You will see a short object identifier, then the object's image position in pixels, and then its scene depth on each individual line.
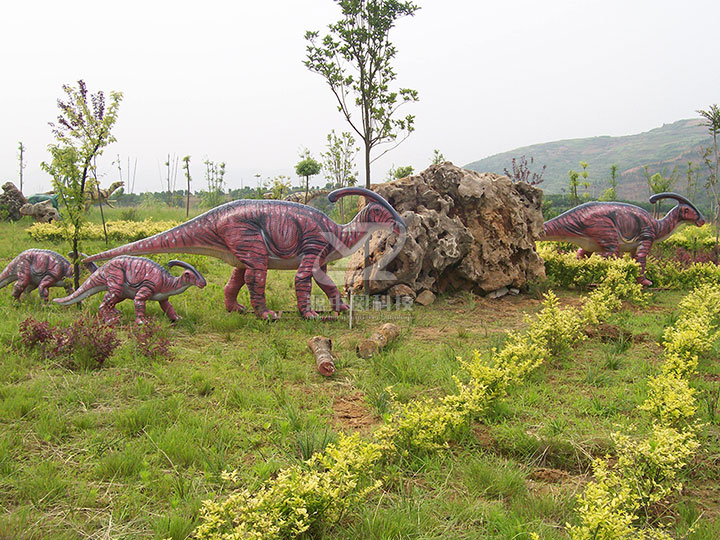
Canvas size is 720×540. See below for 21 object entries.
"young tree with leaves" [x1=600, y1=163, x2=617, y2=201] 20.89
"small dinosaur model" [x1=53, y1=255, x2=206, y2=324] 5.12
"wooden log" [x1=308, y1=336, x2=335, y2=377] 4.02
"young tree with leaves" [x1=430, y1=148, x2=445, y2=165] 19.06
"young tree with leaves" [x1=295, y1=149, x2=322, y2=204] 16.06
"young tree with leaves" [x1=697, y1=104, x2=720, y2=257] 10.23
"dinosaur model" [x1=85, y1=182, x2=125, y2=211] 16.25
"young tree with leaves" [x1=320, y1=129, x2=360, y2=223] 18.39
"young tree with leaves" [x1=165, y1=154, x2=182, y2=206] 23.14
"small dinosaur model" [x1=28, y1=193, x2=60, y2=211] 15.45
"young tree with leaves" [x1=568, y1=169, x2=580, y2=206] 18.28
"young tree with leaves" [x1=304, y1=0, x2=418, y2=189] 8.24
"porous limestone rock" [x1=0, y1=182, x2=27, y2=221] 14.43
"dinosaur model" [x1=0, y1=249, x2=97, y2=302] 5.75
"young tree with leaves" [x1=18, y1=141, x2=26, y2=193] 20.34
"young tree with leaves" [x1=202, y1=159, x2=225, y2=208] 22.30
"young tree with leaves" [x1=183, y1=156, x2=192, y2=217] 17.96
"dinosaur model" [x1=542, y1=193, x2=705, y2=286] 8.92
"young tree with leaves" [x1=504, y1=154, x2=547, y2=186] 17.11
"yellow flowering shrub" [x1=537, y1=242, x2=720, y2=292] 8.08
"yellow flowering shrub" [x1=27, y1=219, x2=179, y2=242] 10.84
